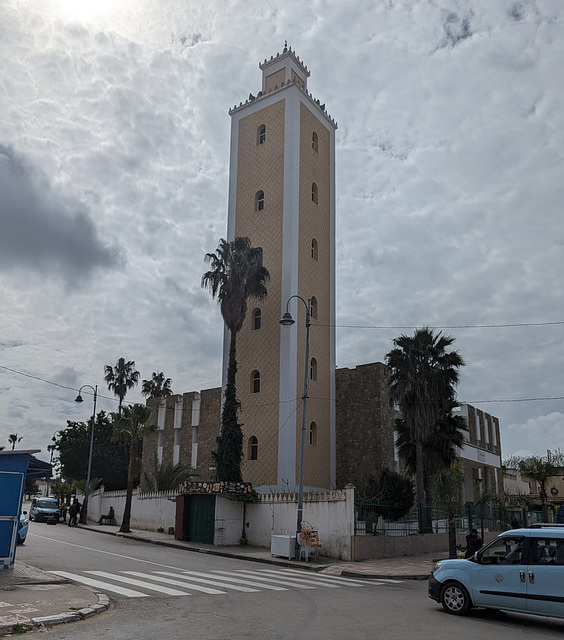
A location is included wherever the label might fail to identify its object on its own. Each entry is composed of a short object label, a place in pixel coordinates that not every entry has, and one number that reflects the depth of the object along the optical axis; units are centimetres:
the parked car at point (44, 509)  4081
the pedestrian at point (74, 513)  3839
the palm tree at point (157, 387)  6988
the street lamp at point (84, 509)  4106
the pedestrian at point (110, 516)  4000
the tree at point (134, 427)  3572
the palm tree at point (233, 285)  3322
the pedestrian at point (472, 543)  1686
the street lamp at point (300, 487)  2230
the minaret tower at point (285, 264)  3497
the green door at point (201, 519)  2719
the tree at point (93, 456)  5766
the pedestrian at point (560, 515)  1992
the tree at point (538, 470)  4322
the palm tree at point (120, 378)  6356
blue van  992
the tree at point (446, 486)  2672
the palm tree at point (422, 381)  3072
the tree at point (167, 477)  3888
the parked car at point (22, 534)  2093
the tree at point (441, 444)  3136
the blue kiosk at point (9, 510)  1420
